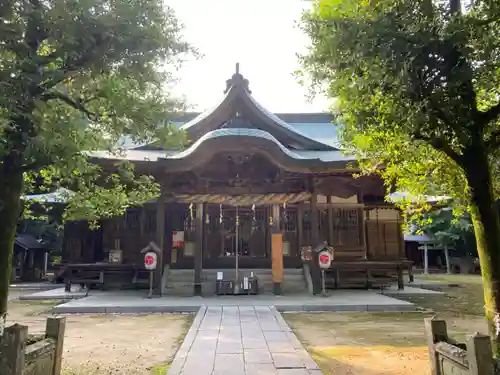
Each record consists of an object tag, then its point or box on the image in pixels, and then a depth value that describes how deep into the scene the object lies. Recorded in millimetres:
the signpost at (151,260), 12117
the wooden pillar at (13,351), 3322
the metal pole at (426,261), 28547
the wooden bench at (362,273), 14172
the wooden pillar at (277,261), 12422
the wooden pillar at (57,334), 4344
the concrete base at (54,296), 13383
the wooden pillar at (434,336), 4332
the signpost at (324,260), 12148
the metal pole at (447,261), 29742
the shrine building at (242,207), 12422
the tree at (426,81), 3912
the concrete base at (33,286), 17172
